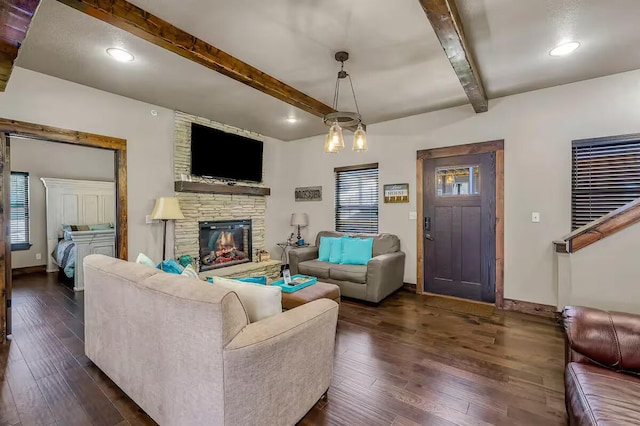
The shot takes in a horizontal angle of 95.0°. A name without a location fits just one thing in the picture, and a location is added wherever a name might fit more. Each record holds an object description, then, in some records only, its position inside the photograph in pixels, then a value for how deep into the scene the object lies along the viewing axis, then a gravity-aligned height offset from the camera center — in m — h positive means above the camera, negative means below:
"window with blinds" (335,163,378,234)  4.91 +0.20
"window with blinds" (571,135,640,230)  3.07 +0.36
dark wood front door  3.84 -0.22
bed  4.71 -0.21
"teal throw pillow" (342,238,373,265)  4.24 -0.60
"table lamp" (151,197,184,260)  3.78 +0.01
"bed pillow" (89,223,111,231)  6.08 -0.33
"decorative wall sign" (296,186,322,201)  5.50 +0.32
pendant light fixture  2.65 +0.74
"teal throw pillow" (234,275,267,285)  2.31 -0.55
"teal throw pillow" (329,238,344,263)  4.43 -0.63
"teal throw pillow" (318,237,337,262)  4.62 -0.62
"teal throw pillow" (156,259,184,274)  2.46 -0.48
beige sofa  1.31 -0.73
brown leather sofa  1.24 -0.81
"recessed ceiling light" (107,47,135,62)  2.62 +1.43
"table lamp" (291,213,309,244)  5.46 -0.17
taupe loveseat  3.77 -0.84
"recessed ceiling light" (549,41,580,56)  2.55 +1.44
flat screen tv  4.47 +0.92
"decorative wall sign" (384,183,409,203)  4.50 +0.27
